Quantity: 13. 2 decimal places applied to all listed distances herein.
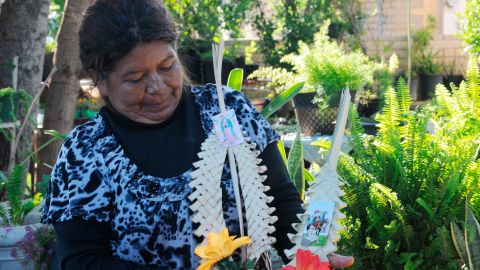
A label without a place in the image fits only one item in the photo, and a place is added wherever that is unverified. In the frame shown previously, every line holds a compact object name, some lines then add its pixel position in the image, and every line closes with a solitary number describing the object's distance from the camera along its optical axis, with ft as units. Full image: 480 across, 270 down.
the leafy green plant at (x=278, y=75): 14.49
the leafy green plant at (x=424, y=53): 29.35
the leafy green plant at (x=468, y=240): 6.86
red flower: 3.92
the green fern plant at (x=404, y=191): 7.18
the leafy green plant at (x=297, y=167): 8.98
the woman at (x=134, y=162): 5.09
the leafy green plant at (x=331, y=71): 13.46
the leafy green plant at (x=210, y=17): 24.73
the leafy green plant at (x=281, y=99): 9.57
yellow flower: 4.12
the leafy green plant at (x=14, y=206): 9.55
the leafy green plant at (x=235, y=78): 8.91
